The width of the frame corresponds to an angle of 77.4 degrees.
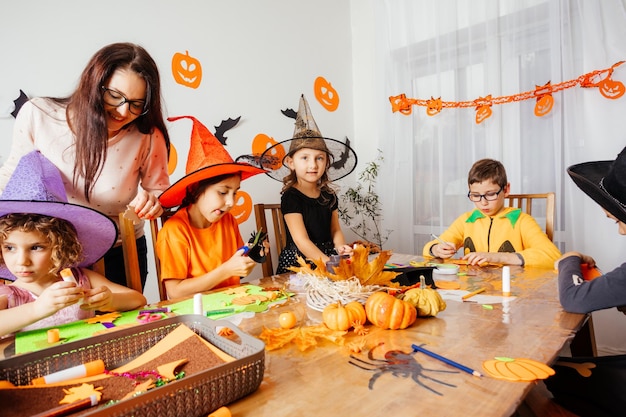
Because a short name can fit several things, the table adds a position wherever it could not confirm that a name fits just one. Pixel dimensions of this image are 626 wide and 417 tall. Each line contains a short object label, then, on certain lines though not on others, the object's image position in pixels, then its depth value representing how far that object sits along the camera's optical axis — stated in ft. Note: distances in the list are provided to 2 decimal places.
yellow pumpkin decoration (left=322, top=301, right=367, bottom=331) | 2.80
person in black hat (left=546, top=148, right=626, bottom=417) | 3.05
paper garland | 7.20
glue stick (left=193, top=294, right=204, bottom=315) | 3.20
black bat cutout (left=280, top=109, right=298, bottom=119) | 10.15
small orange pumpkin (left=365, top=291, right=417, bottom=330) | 2.82
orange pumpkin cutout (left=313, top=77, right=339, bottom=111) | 11.10
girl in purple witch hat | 2.97
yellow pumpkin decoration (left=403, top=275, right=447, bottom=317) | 3.05
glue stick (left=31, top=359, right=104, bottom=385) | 1.93
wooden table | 1.81
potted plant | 11.04
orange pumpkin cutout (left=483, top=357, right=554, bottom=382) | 2.03
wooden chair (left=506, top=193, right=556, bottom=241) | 6.29
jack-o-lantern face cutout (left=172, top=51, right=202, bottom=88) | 8.05
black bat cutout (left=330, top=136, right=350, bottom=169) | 7.87
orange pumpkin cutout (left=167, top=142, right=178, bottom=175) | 7.95
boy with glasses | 5.87
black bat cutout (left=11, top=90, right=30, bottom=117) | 6.19
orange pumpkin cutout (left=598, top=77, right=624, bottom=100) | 7.12
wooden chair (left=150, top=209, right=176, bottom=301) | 4.83
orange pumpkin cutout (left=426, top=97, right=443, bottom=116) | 9.22
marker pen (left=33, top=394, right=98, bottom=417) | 1.58
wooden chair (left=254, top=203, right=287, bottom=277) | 6.38
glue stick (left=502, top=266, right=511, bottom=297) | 3.81
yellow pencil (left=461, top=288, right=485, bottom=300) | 3.68
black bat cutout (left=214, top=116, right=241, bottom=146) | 8.73
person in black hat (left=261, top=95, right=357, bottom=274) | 6.47
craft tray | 1.60
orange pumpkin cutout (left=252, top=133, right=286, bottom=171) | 8.59
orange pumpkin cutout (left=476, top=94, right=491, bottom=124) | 8.57
